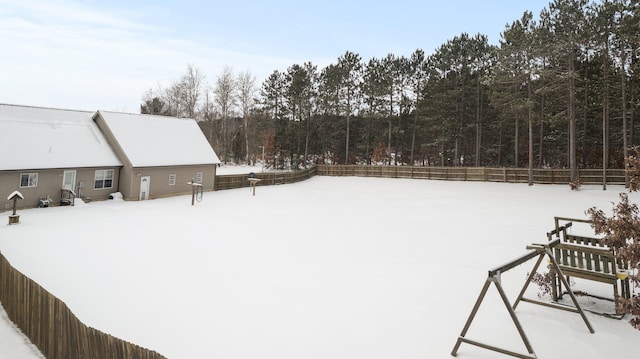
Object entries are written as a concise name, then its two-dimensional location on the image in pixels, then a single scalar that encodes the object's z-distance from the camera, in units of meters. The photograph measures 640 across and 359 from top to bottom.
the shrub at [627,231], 4.54
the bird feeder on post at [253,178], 26.94
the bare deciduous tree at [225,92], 51.09
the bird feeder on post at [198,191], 23.96
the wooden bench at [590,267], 6.37
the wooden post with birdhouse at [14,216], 14.78
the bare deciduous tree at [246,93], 50.78
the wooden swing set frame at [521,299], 4.80
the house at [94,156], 18.67
